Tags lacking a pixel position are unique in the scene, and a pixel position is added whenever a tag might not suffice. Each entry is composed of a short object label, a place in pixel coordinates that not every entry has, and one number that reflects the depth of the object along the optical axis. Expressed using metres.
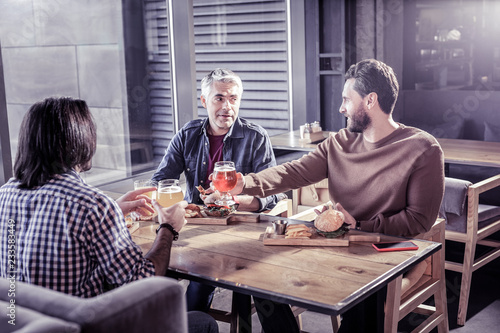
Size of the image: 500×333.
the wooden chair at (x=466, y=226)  3.18
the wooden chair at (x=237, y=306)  2.55
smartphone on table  1.93
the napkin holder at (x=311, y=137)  4.49
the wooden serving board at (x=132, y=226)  2.29
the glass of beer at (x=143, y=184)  2.40
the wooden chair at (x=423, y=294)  2.32
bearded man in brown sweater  2.33
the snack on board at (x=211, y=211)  2.38
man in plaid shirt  1.54
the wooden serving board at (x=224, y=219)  2.34
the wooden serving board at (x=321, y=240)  2.00
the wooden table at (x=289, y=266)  1.59
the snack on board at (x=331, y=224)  2.03
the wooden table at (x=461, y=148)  3.67
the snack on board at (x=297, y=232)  2.04
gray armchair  1.06
